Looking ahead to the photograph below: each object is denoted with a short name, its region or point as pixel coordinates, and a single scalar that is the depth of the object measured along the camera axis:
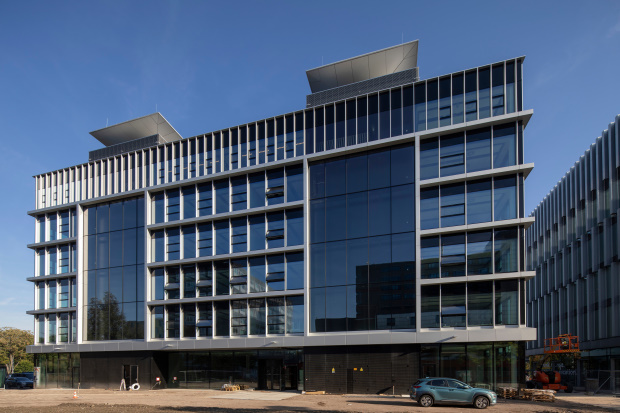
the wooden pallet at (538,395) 28.12
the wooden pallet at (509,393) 28.88
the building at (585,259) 46.94
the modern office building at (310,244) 31.39
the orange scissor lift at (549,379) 36.94
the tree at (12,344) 83.31
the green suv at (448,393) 24.88
